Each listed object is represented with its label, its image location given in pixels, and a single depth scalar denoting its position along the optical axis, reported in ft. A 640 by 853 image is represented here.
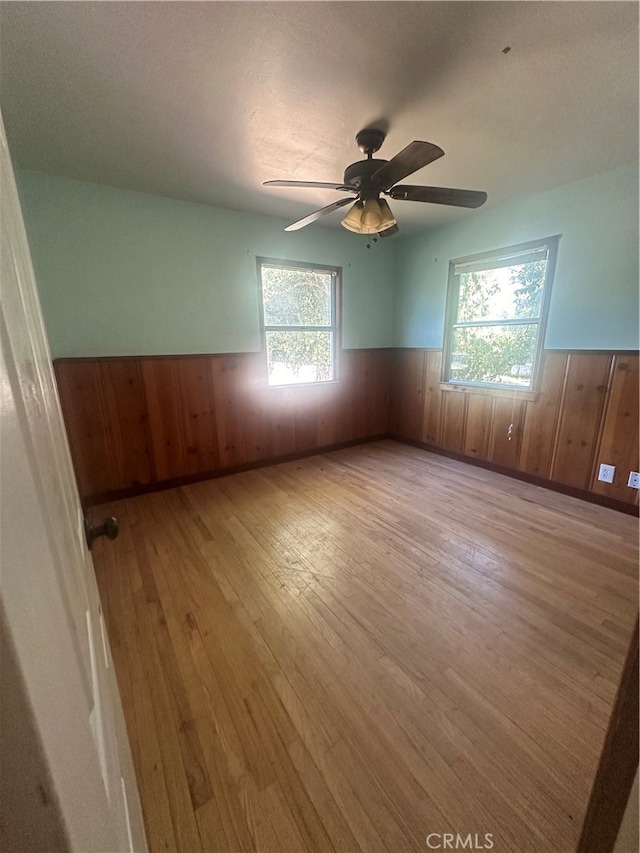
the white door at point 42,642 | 0.72
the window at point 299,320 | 11.10
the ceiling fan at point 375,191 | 5.97
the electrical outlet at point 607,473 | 8.59
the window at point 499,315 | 9.59
